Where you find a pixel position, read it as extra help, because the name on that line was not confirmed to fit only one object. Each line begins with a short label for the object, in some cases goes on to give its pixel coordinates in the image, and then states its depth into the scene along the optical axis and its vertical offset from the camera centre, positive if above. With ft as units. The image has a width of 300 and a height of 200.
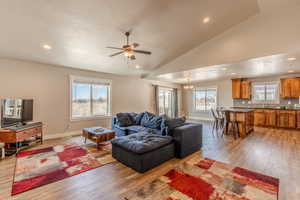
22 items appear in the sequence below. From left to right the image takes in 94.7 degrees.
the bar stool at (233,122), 17.43 -2.62
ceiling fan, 9.63 +3.75
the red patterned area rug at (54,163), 7.97 -4.49
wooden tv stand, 11.32 -2.85
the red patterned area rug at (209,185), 6.64 -4.51
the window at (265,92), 23.28 +1.69
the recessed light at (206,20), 12.67 +7.62
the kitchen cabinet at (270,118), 21.73 -2.54
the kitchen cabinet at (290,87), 20.76 +2.25
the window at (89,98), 18.60 +0.49
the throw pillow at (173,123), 11.38 -1.80
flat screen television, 12.48 -1.03
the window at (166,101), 29.45 +0.09
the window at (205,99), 29.53 +0.59
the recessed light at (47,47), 12.57 +5.03
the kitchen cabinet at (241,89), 24.85 +2.35
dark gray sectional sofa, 9.00 -3.05
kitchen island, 17.13 -2.28
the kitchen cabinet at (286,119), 20.36 -2.51
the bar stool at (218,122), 18.93 -2.95
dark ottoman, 8.82 -3.39
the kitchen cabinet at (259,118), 22.61 -2.65
